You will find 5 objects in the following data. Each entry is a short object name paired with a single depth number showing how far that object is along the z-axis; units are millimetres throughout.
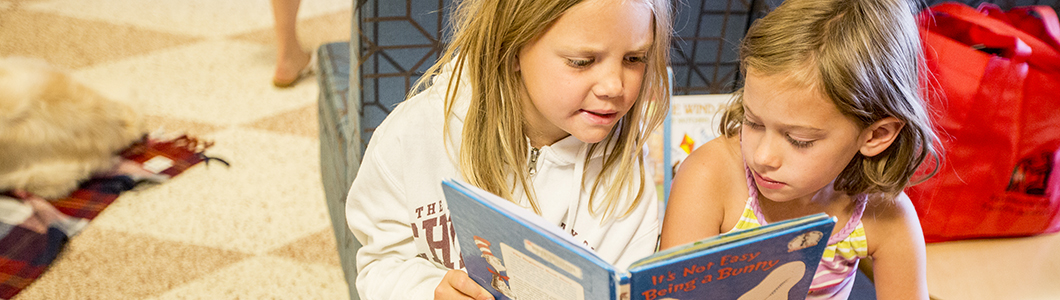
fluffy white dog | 1529
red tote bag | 1048
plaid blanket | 1377
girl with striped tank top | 729
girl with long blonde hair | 727
